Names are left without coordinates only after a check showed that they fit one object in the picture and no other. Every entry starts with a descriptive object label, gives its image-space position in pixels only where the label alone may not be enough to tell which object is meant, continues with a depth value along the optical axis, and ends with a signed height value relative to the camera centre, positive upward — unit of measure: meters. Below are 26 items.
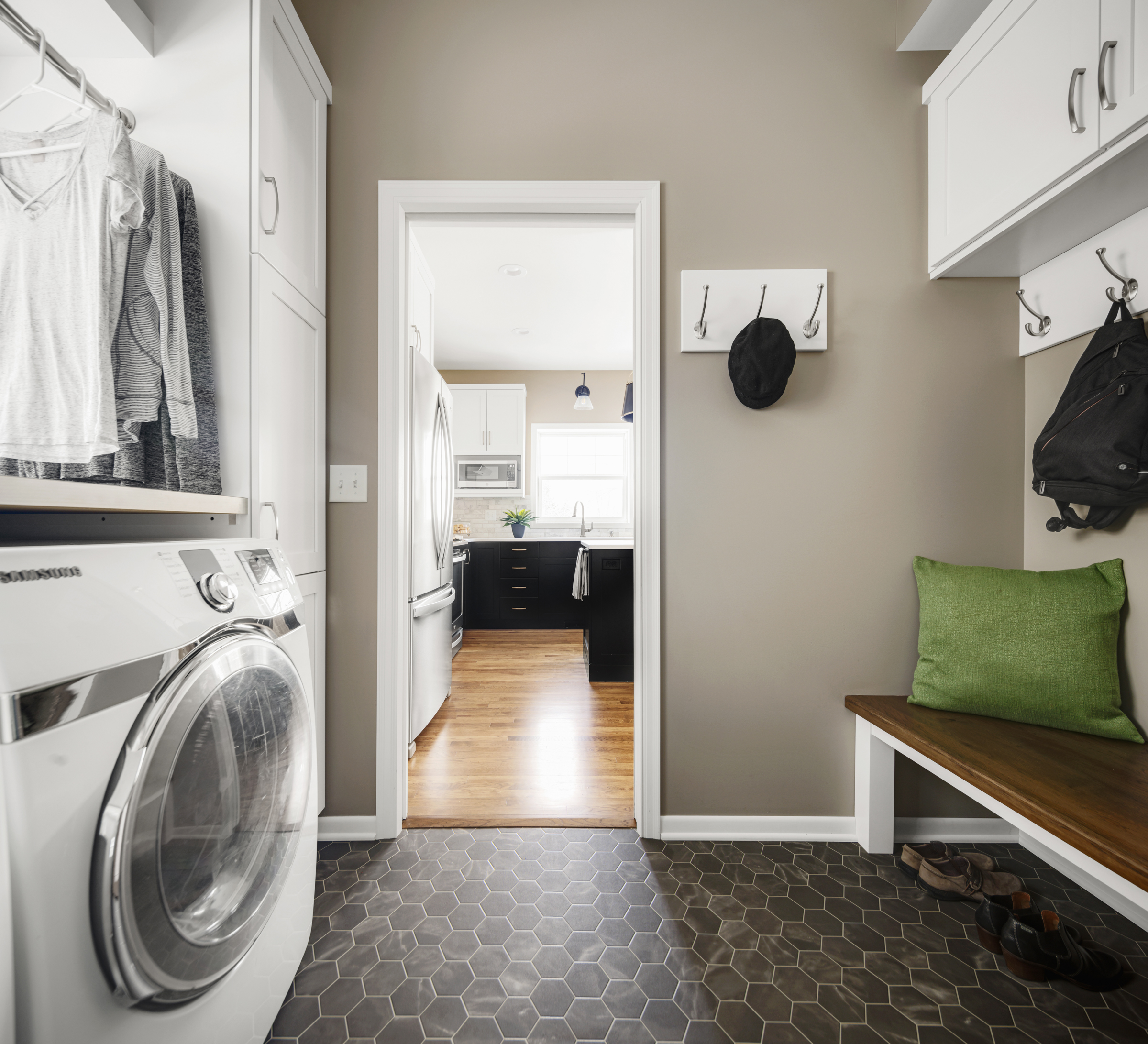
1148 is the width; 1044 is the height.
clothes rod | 1.00 +0.86
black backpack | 1.35 +0.22
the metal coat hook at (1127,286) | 1.42 +0.58
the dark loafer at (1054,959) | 1.23 -0.95
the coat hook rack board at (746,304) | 1.81 +0.68
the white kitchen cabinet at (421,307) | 2.59 +1.03
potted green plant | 5.70 -0.03
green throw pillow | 1.48 -0.34
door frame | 1.81 +0.32
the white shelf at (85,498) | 0.72 +0.03
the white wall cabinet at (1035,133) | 1.18 +0.91
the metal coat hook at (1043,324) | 1.69 +0.58
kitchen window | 6.01 +0.50
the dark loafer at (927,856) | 1.62 -0.96
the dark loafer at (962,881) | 1.51 -0.97
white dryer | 0.60 -0.35
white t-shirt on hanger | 1.12 +0.45
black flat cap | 1.73 +0.48
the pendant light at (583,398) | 5.36 +1.11
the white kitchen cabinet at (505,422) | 5.79 +0.96
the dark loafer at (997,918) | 1.33 -0.94
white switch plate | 1.83 +0.11
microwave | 5.75 +0.43
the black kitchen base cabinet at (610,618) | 3.57 -0.63
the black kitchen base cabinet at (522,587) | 5.32 -0.64
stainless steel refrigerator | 2.35 -0.10
